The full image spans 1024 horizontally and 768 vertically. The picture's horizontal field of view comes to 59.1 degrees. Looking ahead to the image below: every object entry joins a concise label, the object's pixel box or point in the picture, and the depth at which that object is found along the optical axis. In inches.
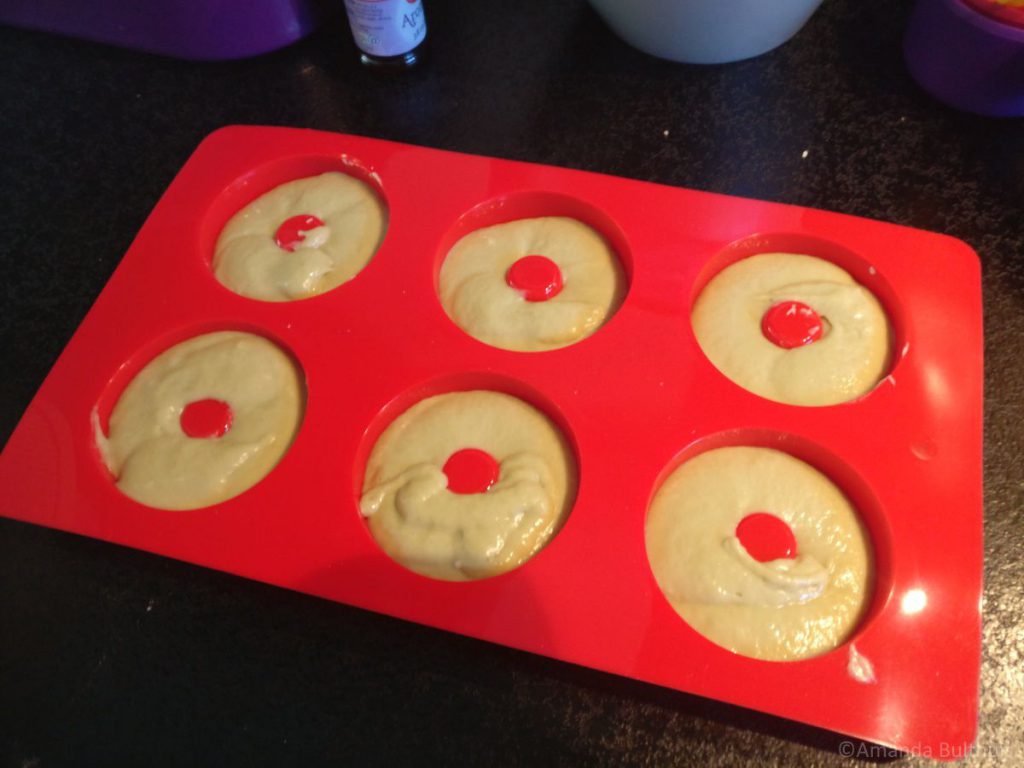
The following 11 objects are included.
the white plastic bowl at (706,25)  14.7
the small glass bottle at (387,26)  14.9
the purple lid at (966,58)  13.6
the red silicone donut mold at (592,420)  10.2
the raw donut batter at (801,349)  12.1
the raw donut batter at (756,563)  10.6
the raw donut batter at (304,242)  13.7
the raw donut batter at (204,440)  12.0
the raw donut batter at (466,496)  11.3
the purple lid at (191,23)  16.2
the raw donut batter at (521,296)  13.0
